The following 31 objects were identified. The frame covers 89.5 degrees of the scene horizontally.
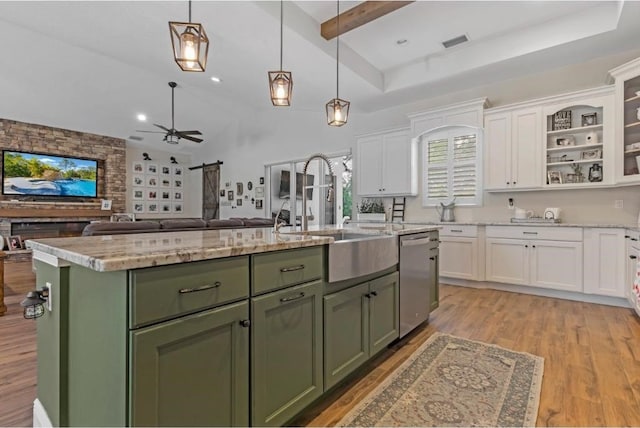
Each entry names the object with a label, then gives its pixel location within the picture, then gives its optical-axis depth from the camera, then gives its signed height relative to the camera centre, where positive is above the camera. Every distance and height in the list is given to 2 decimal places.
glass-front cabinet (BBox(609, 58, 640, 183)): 3.51 +1.00
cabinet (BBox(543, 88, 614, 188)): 3.74 +0.91
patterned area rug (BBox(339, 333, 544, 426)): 1.62 -1.02
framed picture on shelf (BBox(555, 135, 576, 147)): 4.05 +0.95
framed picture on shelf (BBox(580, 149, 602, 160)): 3.87 +0.74
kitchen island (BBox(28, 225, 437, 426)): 0.99 -0.43
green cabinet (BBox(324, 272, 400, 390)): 1.73 -0.67
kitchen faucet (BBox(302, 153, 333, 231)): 2.28 +0.13
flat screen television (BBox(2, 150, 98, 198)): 6.97 +0.88
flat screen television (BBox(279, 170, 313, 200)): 7.67 +0.73
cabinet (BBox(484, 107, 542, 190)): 4.15 +0.89
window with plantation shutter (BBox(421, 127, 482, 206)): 4.75 +0.74
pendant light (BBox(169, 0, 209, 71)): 1.88 +1.01
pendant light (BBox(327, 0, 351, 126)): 2.93 +0.94
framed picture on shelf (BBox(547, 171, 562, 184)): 4.09 +0.49
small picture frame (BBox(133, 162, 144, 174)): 8.96 +1.29
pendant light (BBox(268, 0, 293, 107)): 2.38 +0.94
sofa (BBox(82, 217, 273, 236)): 3.75 -0.16
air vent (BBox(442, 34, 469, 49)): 4.13 +2.27
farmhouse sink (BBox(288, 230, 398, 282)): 1.75 -0.25
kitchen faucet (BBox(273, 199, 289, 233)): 2.15 -0.09
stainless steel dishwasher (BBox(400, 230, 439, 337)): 2.49 -0.53
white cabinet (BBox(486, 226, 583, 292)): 3.75 -0.51
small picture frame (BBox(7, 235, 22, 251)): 6.75 -0.62
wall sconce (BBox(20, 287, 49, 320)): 1.28 -0.36
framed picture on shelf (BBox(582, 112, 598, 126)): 3.90 +1.17
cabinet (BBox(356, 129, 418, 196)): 5.25 +0.85
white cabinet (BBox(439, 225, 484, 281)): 4.40 -0.53
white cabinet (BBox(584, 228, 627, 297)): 3.46 -0.51
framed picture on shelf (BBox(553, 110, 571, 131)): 4.04 +1.20
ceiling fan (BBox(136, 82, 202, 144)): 5.93 +1.48
